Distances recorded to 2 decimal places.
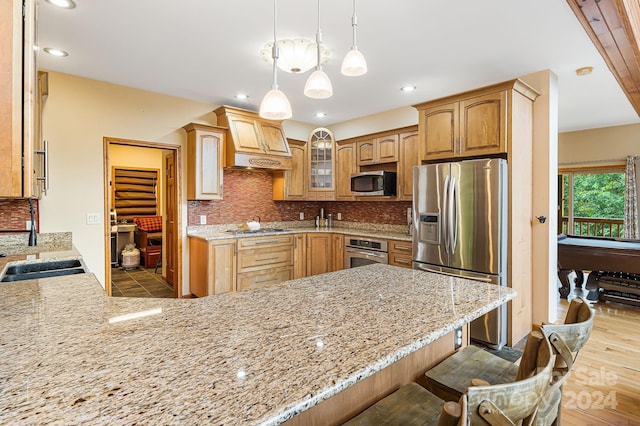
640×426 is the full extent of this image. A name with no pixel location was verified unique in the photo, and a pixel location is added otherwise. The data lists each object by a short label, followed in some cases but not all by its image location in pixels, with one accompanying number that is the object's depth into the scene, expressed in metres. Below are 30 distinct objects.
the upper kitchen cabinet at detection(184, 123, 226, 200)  4.18
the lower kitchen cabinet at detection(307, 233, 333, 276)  4.85
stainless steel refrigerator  2.96
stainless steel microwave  4.38
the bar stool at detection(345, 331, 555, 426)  0.66
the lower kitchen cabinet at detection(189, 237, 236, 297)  3.98
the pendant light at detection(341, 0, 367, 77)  1.72
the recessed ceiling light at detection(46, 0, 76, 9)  2.25
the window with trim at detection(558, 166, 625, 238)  6.14
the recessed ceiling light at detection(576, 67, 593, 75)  3.23
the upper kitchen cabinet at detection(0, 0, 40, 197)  0.68
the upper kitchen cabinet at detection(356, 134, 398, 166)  4.44
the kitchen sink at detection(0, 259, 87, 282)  2.10
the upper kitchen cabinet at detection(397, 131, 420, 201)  4.20
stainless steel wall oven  4.15
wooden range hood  4.34
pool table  3.90
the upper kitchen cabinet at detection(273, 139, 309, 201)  5.11
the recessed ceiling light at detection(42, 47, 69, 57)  2.95
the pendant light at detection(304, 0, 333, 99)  1.80
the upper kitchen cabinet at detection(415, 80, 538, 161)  3.02
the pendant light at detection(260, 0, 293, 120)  1.91
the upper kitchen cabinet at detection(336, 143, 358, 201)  4.99
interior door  4.43
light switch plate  3.69
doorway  3.80
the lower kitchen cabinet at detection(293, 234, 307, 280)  4.74
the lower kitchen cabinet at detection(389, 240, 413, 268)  3.88
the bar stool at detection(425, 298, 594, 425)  1.01
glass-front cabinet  5.23
